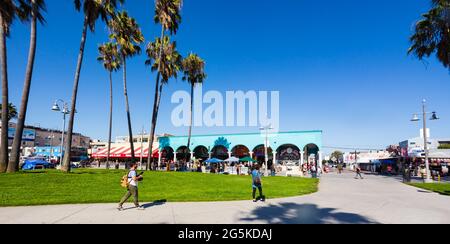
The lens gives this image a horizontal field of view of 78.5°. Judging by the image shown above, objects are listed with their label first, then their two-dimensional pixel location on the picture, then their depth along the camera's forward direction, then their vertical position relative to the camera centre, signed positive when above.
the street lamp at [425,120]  23.91 +3.11
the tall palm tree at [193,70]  38.41 +10.96
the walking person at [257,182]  11.22 -1.36
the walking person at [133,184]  9.02 -1.24
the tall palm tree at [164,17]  29.58 +14.34
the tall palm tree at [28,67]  16.53 +4.85
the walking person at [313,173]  27.94 -2.28
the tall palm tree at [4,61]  16.24 +5.05
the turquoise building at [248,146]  42.12 +0.49
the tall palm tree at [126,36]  30.42 +12.56
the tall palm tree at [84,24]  19.41 +9.19
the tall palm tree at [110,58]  34.62 +11.35
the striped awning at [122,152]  52.62 -1.17
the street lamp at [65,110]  30.33 +3.81
